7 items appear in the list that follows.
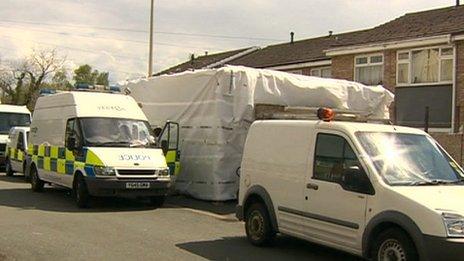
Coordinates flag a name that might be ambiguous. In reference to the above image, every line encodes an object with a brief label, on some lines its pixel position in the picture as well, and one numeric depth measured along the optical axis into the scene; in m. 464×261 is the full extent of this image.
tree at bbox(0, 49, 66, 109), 59.24
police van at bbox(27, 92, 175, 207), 12.77
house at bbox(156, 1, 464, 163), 22.25
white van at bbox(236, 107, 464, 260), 6.64
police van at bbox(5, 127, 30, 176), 19.77
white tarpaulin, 14.85
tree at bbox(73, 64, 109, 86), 71.06
